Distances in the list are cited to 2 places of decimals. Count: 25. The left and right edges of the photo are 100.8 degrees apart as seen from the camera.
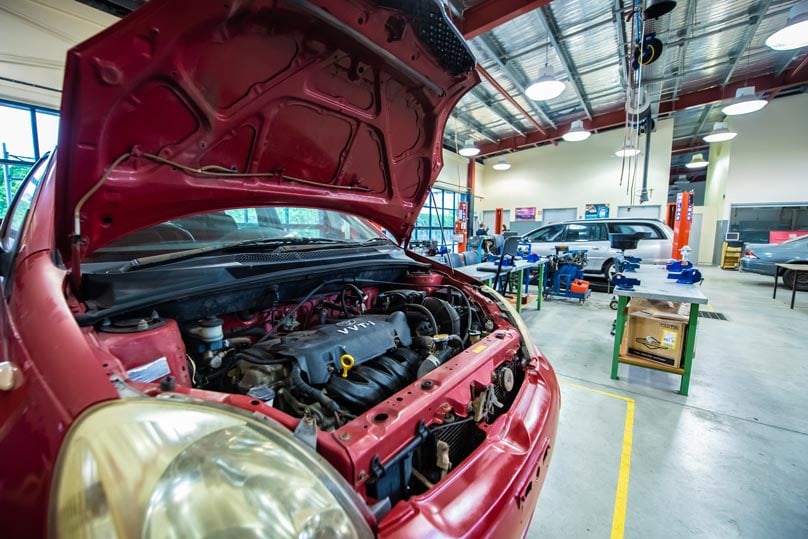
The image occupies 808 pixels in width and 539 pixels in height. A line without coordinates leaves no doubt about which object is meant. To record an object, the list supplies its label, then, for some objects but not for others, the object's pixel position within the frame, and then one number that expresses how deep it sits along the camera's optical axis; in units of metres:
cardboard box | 2.60
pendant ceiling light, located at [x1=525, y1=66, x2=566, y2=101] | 5.08
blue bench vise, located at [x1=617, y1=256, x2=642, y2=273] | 4.31
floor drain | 4.87
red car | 0.51
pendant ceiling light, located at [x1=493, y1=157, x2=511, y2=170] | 11.16
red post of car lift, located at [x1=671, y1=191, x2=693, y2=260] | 7.32
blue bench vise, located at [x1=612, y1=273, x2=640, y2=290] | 2.76
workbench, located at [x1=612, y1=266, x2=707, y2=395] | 2.43
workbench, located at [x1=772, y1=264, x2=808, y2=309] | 4.92
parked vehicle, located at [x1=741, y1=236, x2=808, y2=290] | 6.86
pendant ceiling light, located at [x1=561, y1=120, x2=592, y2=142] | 7.65
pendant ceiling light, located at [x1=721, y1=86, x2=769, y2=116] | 6.12
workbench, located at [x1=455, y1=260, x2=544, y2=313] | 4.18
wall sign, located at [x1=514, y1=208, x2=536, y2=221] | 12.68
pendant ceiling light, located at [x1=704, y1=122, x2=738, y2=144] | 7.77
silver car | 6.69
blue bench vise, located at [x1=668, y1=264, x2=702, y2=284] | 3.02
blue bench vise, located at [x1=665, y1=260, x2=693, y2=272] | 3.63
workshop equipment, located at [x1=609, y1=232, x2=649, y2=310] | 4.38
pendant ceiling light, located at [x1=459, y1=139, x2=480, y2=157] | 8.67
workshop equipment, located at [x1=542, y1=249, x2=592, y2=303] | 5.66
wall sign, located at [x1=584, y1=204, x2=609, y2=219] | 11.14
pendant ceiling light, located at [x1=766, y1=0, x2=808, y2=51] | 3.64
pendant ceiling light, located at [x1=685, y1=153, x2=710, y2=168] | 11.32
